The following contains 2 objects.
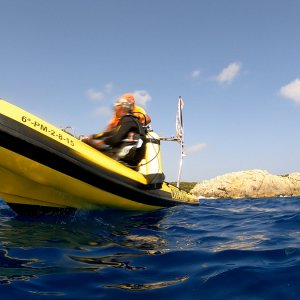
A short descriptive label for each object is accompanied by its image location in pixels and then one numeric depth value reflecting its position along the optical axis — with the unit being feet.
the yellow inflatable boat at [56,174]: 15.77
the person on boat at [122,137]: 21.67
